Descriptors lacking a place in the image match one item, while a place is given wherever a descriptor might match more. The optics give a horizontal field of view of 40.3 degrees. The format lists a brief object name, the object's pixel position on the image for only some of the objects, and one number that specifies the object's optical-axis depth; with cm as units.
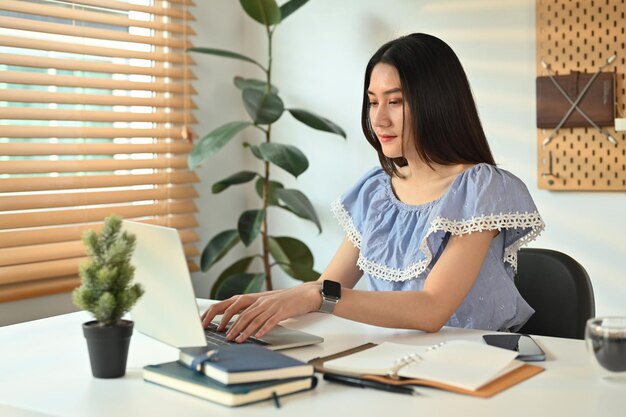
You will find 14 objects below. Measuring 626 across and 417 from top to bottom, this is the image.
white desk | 116
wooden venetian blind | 291
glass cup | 127
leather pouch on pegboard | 298
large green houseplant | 329
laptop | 127
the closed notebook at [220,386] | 118
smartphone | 141
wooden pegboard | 298
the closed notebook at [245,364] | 120
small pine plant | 128
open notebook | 125
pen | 123
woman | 180
